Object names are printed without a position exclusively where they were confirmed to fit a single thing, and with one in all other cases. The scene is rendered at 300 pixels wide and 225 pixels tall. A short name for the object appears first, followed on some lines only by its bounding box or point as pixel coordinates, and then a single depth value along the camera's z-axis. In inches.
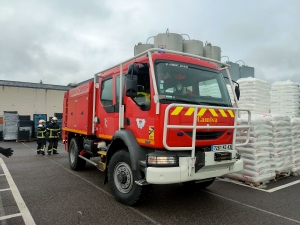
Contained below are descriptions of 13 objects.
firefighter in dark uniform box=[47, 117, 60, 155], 421.1
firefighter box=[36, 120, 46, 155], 410.9
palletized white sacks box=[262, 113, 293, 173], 228.2
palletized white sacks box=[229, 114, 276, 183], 207.8
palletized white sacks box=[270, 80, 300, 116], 355.6
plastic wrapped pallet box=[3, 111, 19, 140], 639.1
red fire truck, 135.3
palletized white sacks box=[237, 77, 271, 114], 309.3
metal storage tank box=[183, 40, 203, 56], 328.5
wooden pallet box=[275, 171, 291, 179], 236.5
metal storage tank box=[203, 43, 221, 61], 351.6
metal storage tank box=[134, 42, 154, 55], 323.9
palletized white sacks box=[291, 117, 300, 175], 248.2
